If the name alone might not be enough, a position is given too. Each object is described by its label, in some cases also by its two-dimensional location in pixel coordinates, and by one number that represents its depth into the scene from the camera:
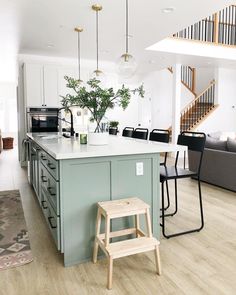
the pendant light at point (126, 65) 3.61
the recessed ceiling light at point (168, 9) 3.94
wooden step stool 2.08
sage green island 2.28
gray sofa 4.55
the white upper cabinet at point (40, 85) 6.28
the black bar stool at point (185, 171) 2.88
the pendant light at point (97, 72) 3.83
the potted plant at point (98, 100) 2.67
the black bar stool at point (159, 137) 3.44
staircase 9.54
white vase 2.76
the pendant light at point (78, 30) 4.77
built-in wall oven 6.29
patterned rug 2.43
